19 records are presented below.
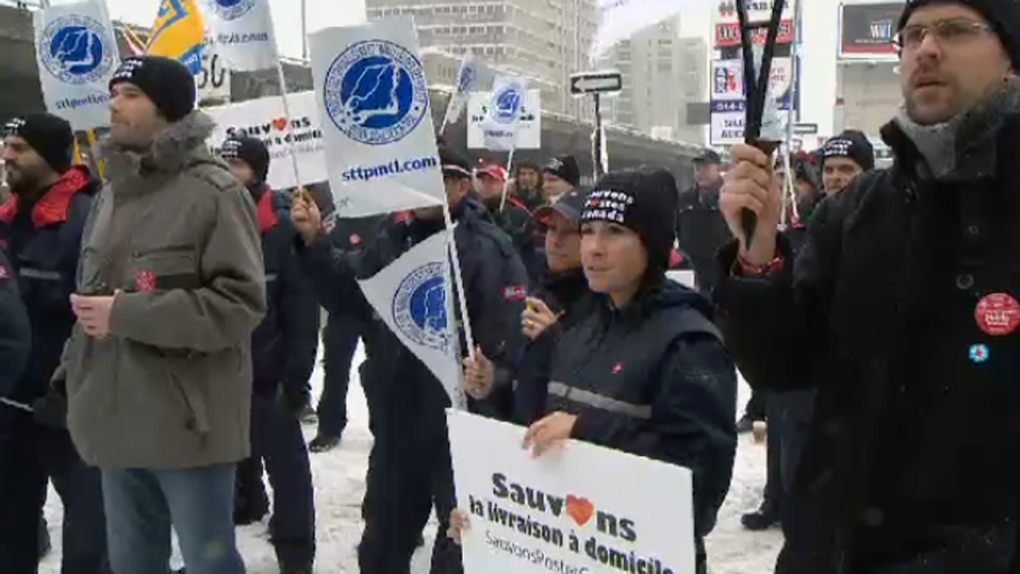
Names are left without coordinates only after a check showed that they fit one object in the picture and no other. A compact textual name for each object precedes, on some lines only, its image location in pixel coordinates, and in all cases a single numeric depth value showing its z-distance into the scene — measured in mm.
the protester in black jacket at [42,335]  4609
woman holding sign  2742
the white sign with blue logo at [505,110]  12586
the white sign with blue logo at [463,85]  9597
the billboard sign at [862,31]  66938
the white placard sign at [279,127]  5949
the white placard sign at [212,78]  7273
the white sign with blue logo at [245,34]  5766
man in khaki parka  3561
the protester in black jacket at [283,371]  5469
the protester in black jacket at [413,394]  4574
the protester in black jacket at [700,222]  12484
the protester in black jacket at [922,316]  1949
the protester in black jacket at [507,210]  7289
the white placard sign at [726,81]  12312
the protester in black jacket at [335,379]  8109
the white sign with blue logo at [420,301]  4234
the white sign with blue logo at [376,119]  4082
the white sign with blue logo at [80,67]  6102
